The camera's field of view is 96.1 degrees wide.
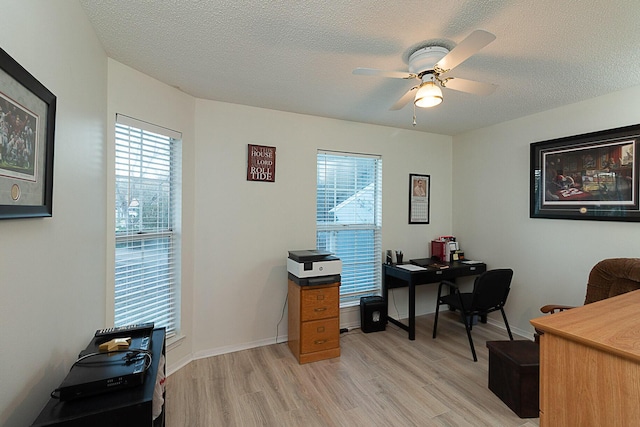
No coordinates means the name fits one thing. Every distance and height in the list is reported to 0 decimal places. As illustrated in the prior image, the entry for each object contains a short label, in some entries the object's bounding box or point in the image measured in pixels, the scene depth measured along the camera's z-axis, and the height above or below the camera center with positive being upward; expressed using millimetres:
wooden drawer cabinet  2701 -1009
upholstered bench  1961 -1116
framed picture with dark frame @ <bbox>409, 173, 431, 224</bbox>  3834 +265
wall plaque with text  2941 +556
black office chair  2691 -762
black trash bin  3346 -1137
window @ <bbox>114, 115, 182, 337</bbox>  2111 -59
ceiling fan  1701 +872
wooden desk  924 -527
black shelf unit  965 -674
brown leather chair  2070 -459
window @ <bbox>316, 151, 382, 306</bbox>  3395 +4
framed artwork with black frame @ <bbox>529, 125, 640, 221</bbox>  2455 +397
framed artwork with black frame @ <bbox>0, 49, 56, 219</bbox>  897 +259
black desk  3154 -675
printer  2697 -486
